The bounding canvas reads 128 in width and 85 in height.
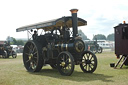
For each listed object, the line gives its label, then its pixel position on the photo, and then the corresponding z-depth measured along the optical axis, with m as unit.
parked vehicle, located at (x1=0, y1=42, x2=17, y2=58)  23.84
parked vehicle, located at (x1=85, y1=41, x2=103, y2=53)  30.69
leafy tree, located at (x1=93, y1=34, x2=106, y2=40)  157.98
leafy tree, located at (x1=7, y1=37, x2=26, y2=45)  76.84
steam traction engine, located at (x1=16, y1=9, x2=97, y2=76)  8.64
